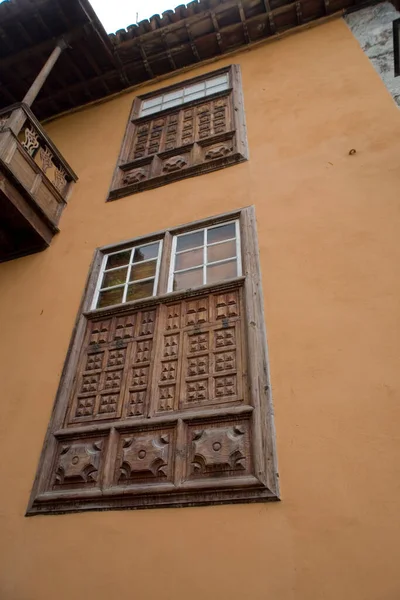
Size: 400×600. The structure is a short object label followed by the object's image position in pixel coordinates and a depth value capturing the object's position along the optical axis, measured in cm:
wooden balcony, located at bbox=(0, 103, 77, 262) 490
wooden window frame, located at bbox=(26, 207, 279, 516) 288
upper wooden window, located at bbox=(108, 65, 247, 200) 555
